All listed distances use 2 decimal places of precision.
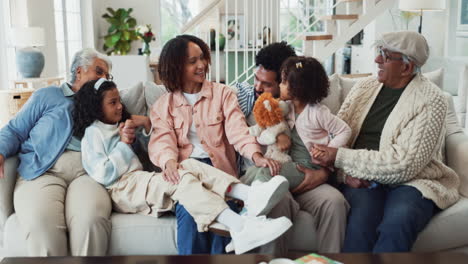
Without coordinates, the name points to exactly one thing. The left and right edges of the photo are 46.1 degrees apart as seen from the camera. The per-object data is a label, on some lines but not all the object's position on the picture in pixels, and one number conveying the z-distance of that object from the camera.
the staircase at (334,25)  5.71
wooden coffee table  1.77
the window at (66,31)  7.46
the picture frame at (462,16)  6.79
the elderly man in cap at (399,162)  2.32
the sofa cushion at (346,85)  3.00
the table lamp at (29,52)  5.51
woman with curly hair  2.69
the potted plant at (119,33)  9.74
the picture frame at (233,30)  10.07
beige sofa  2.37
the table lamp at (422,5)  5.59
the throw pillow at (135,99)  2.91
